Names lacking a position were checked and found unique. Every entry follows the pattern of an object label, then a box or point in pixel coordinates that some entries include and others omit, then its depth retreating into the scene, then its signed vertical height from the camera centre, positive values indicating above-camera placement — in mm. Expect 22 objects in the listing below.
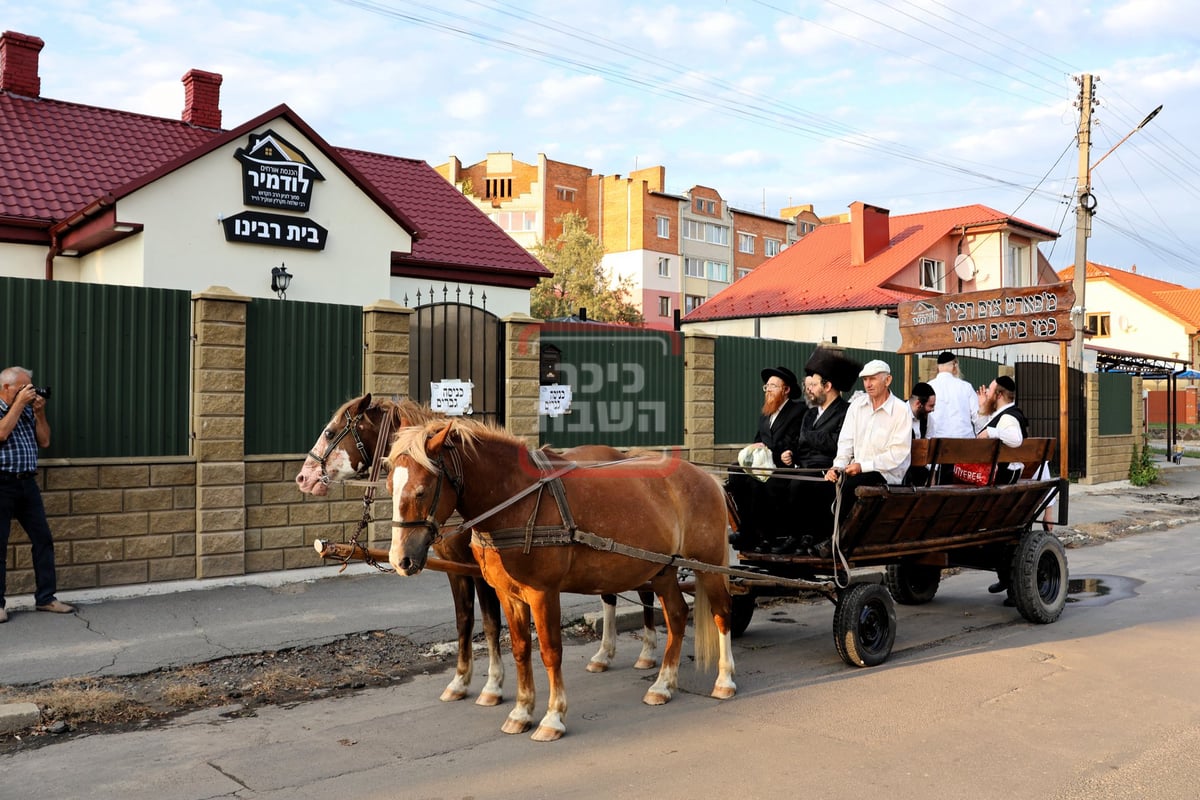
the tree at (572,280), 44125 +5887
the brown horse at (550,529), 4973 -659
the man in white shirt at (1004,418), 8648 -59
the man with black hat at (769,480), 7348 -518
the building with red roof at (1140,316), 61031 +6101
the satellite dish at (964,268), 33031 +4810
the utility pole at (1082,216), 22078 +4414
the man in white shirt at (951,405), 9789 +66
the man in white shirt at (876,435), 7207 -177
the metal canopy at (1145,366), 29703 +1610
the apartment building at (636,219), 60875 +12209
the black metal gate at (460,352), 11125 +669
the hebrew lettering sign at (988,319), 10062 +999
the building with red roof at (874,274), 30656 +4688
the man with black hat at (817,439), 7211 -215
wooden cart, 6887 -1080
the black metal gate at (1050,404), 21844 +175
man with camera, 7836 -499
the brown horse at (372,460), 6031 -392
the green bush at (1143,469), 22953 -1357
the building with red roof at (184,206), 14023 +3044
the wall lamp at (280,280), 14661 +1937
